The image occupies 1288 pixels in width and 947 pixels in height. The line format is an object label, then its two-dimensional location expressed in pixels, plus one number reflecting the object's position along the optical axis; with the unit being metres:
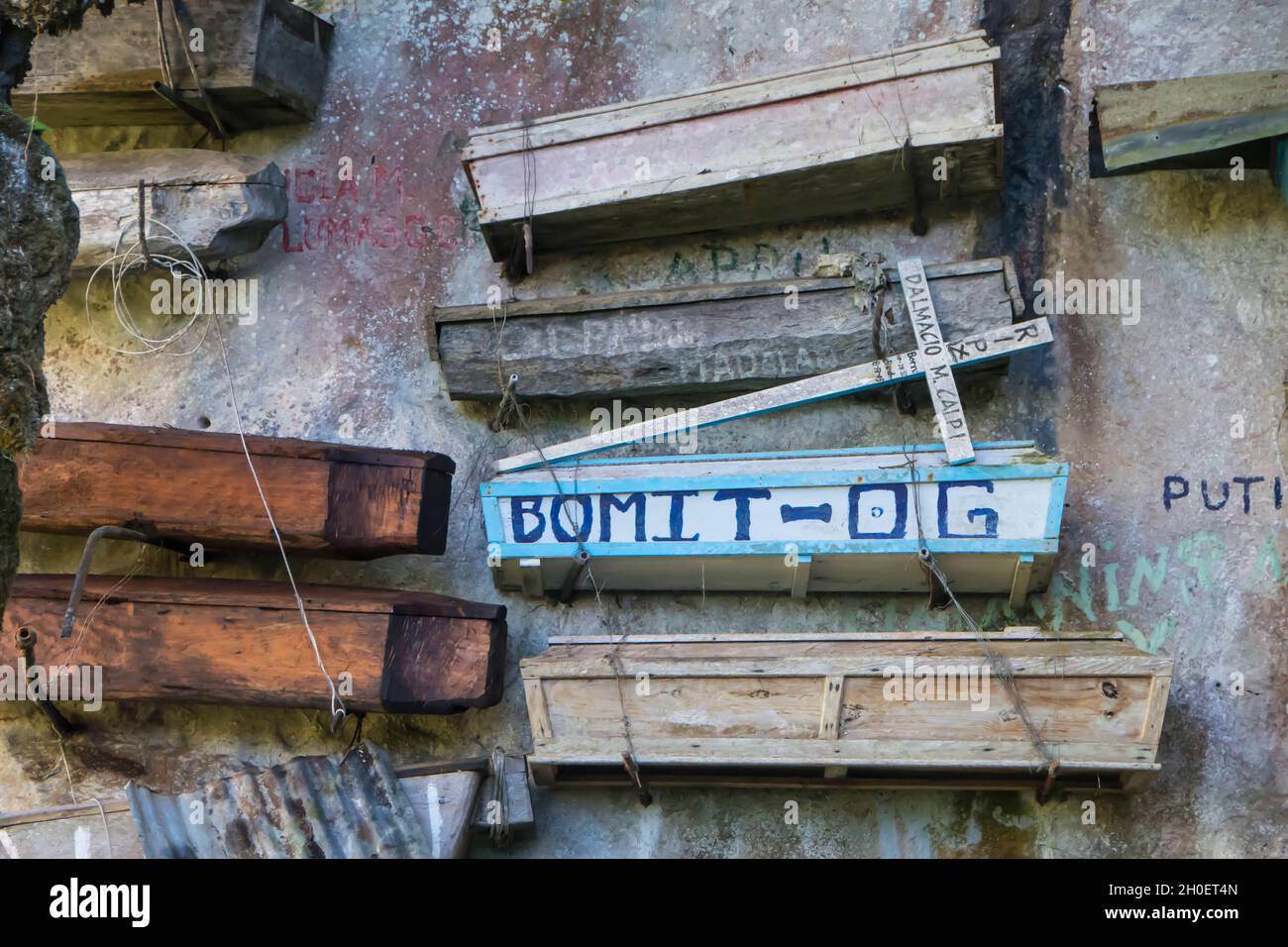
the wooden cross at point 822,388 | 5.79
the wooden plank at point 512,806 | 5.77
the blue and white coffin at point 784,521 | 5.64
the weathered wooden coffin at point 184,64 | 6.69
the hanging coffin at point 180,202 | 6.51
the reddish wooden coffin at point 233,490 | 5.91
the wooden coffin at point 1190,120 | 5.73
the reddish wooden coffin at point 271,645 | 5.75
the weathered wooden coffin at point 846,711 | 5.26
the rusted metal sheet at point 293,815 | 5.45
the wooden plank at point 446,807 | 5.58
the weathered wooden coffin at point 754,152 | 5.96
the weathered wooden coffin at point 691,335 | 5.93
